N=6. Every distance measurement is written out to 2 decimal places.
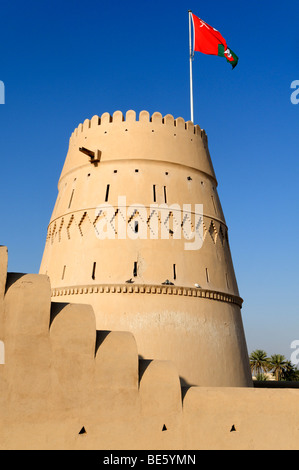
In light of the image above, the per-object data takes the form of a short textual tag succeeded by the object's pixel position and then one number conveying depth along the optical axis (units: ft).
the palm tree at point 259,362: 138.05
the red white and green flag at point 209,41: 67.72
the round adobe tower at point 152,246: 48.39
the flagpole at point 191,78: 63.01
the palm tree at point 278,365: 134.51
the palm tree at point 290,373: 134.00
